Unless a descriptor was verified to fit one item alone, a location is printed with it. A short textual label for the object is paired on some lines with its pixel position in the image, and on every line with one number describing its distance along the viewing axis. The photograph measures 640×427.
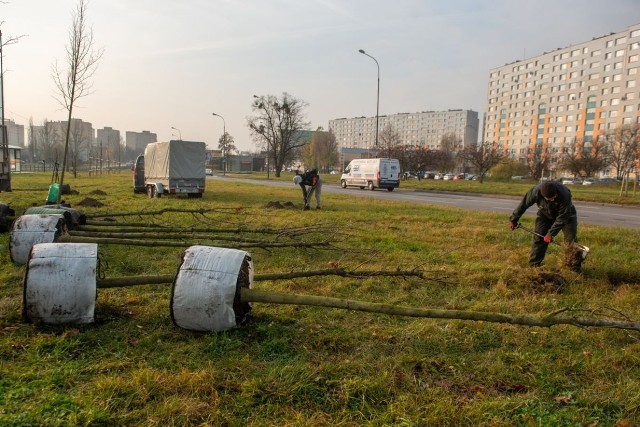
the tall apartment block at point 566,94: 90.50
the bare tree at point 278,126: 59.94
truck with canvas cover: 18.80
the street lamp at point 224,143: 73.01
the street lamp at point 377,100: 34.50
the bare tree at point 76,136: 39.52
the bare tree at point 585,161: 53.56
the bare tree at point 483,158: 45.59
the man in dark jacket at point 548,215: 6.43
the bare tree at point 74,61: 12.11
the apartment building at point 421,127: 150.62
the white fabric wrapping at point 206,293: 3.55
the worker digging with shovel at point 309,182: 14.52
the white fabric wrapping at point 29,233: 5.71
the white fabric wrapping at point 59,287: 3.62
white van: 30.11
